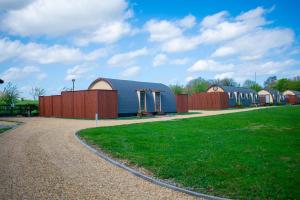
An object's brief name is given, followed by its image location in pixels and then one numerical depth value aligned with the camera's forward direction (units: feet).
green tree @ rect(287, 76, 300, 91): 285.17
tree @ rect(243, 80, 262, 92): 256.44
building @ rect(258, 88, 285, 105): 187.71
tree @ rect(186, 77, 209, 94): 191.00
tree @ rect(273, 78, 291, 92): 287.33
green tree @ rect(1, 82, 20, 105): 111.26
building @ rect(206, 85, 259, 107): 142.59
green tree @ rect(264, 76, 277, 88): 393.30
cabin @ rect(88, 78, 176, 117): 80.68
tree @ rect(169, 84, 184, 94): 171.69
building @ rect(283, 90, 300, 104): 220.99
